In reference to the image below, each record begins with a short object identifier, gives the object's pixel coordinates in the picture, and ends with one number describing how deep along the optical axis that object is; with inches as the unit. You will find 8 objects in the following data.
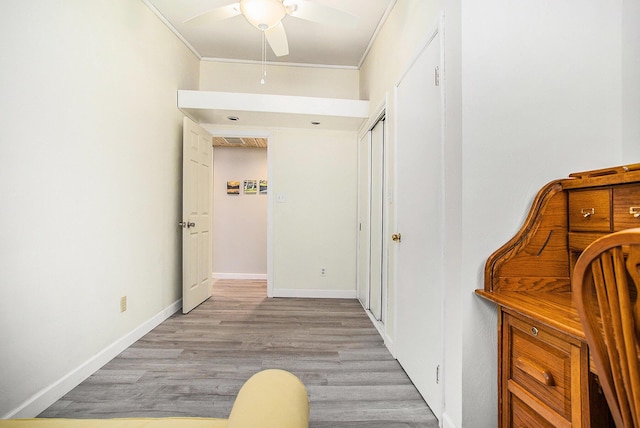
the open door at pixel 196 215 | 124.8
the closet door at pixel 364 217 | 136.2
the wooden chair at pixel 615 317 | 18.1
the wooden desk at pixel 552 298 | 33.4
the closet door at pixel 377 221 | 116.8
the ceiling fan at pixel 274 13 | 75.4
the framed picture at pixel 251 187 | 207.9
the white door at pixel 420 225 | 62.1
